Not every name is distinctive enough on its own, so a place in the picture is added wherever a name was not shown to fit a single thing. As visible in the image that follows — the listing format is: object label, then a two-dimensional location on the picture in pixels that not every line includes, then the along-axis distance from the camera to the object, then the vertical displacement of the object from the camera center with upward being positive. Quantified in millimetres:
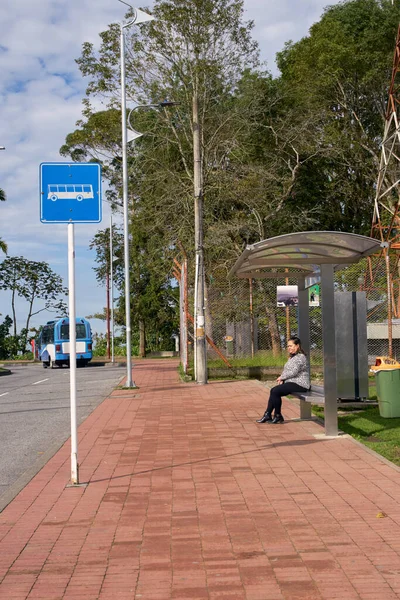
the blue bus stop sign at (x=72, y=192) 8234 +1605
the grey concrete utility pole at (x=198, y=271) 21250 +2087
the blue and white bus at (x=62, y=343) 41594 +502
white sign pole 7991 +22
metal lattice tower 19761 +6778
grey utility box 13539 +30
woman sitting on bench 11945 -448
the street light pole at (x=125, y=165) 21844 +4964
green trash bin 12398 -648
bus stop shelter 9992 +1219
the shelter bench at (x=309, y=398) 11133 -682
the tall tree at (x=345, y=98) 38719 +11894
